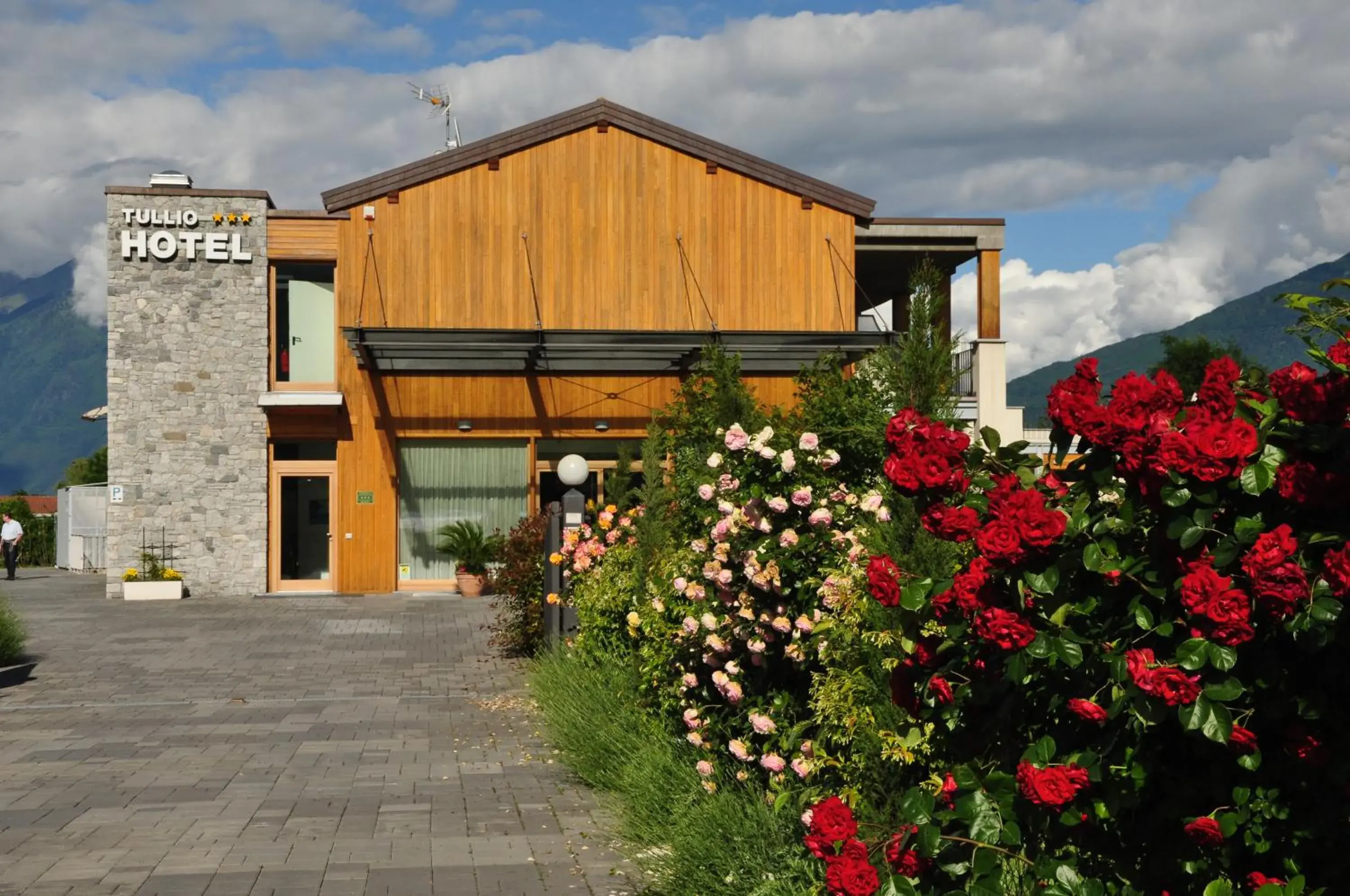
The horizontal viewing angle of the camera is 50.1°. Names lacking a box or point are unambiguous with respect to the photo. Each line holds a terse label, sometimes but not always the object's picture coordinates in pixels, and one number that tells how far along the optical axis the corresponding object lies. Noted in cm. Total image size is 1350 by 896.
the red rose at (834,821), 397
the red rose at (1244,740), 315
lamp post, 1479
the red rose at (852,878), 376
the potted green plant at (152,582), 2595
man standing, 3519
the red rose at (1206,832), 323
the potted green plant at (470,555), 2652
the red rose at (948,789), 371
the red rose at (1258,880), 319
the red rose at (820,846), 400
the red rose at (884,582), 400
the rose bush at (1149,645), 315
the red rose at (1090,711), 329
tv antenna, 3316
